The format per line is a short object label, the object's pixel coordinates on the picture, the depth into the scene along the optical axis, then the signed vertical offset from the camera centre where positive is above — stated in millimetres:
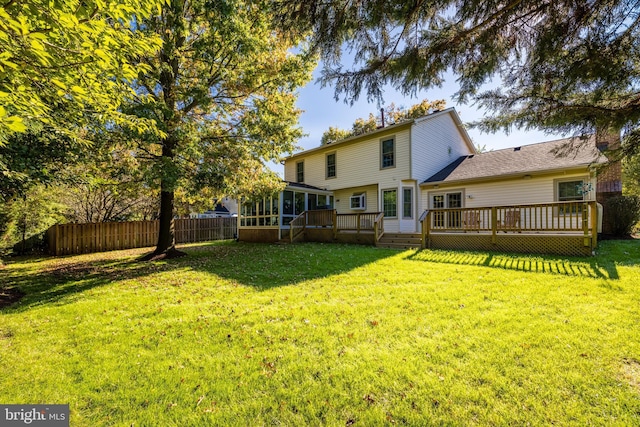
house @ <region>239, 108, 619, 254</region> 10961 +1567
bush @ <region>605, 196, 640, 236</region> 11109 +29
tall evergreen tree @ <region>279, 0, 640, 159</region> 3143 +2021
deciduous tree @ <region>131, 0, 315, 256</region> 8016 +3922
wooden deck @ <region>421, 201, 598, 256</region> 7988 -617
